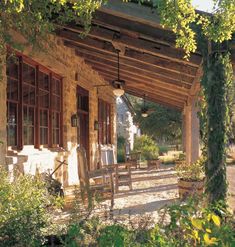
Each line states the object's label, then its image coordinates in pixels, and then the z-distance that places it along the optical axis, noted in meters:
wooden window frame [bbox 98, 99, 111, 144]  11.55
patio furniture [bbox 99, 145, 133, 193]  7.17
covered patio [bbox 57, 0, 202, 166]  4.38
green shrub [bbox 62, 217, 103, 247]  2.29
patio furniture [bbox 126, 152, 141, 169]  13.36
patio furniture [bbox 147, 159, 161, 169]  13.42
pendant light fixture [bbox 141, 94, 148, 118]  14.41
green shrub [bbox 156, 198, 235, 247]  2.01
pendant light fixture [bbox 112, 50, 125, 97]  8.38
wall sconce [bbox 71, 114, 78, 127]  7.98
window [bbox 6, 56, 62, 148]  5.28
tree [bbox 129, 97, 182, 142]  22.30
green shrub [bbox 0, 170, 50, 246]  2.79
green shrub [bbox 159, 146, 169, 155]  26.81
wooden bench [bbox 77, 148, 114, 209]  5.49
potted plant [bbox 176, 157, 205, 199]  6.02
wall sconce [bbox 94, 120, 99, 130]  10.27
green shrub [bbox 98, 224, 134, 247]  2.02
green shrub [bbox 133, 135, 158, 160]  18.34
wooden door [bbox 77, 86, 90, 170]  9.33
